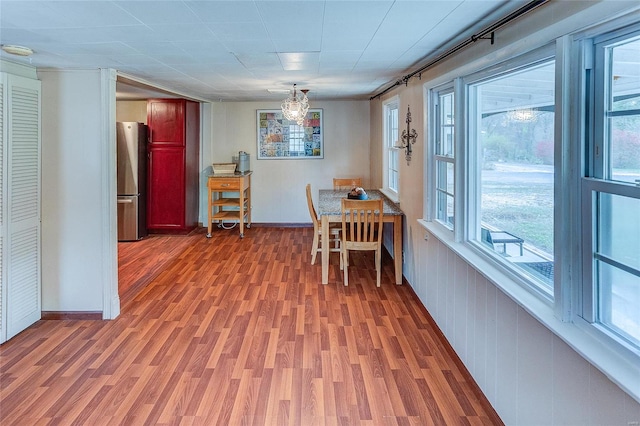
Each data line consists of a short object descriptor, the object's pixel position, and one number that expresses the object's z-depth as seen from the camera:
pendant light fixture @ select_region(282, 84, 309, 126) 5.24
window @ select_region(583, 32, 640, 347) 1.41
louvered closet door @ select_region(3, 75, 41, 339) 3.22
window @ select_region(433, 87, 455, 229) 3.39
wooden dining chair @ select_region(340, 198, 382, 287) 4.33
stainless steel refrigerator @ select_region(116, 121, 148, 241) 6.40
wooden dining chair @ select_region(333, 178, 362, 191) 6.70
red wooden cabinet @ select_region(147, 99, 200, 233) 6.75
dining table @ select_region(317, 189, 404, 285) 4.51
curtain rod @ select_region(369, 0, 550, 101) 1.90
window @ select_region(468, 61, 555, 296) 2.02
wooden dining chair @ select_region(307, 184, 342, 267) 5.11
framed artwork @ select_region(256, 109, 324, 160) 7.53
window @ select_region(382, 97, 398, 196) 5.68
